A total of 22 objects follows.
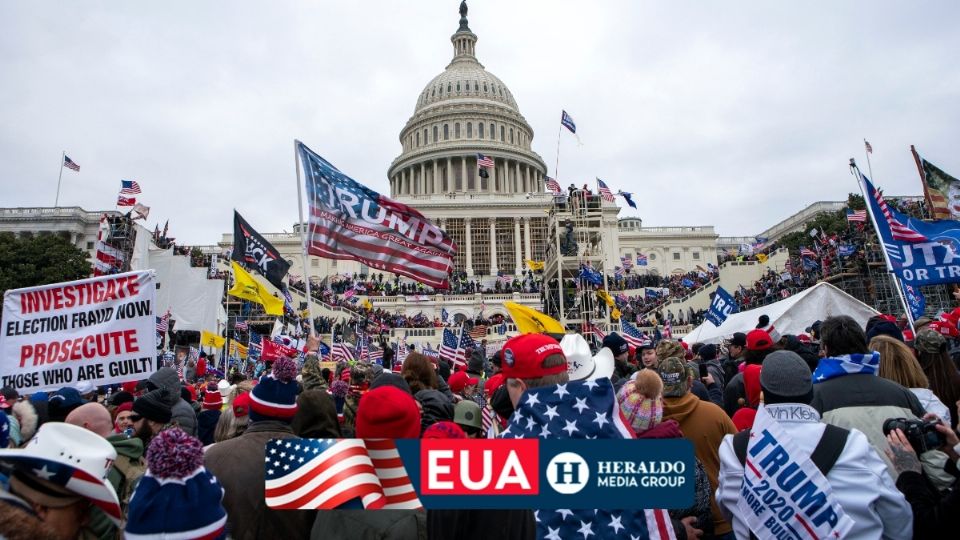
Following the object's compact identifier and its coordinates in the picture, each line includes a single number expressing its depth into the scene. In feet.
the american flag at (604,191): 128.98
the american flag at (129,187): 107.49
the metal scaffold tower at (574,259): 111.65
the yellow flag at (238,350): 65.44
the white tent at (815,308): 41.91
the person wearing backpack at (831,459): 9.46
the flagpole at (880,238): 28.12
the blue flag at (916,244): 29.91
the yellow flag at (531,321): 35.78
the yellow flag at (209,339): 56.18
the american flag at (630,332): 45.86
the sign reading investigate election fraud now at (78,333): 21.76
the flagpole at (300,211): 31.39
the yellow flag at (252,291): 47.73
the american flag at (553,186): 144.81
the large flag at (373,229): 34.04
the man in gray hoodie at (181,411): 16.65
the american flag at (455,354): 43.11
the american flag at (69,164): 147.74
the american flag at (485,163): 169.80
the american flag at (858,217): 105.59
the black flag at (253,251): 43.82
